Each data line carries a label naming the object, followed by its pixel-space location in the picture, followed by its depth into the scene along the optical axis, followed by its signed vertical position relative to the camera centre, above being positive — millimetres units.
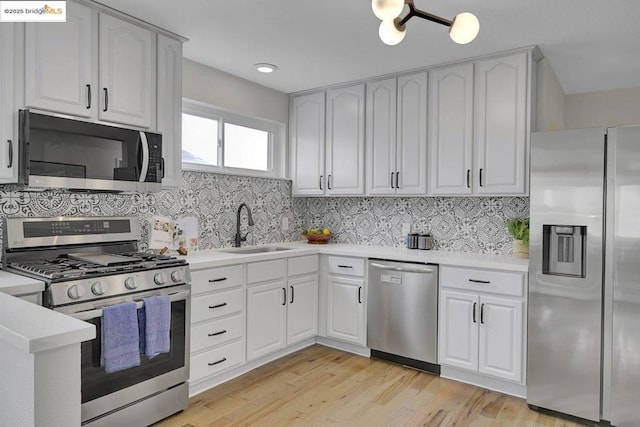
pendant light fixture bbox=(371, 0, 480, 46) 1581 +741
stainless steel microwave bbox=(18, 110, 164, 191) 2170 +293
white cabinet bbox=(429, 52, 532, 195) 3082 +643
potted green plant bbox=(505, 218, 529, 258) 3223 -179
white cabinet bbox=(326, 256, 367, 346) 3576 -747
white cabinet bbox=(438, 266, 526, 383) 2846 -750
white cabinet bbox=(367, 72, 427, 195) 3559 +643
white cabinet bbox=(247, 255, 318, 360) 3197 -742
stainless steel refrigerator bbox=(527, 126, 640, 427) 2453 -364
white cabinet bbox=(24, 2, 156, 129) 2270 +801
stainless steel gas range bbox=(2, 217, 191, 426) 2090 -406
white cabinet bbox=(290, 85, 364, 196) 3938 +645
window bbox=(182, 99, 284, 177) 3543 +607
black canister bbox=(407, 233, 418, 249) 3756 -255
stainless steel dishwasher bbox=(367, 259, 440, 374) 3213 -781
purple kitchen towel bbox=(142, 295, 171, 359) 2285 -619
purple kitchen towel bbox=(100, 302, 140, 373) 2121 -643
